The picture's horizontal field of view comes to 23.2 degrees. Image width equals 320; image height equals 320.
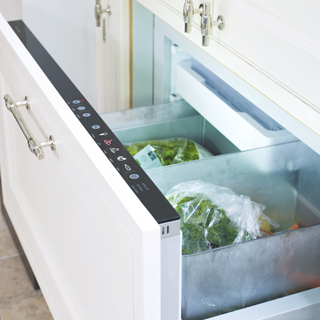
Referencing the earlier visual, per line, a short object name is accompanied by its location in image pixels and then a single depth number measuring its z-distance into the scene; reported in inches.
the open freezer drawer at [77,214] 55.3
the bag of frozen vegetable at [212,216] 70.4
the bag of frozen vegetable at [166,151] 86.1
